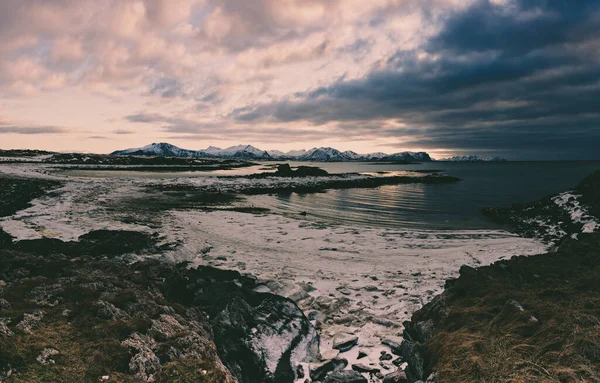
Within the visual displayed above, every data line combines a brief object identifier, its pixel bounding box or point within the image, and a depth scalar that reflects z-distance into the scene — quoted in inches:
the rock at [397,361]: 292.6
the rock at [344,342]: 324.5
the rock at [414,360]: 256.1
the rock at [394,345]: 312.0
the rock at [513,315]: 258.2
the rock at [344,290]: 467.9
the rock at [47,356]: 200.2
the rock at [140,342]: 230.7
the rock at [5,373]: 180.2
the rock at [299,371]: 281.7
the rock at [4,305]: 254.6
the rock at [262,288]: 462.6
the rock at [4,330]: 212.2
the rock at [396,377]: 258.5
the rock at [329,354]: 308.0
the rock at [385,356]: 302.7
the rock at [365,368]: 284.0
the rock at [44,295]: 283.6
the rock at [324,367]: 282.0
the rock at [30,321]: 229.1
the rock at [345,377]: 259.0
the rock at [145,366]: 208.7
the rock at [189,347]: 235.9
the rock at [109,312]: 266.5
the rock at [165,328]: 256.1
